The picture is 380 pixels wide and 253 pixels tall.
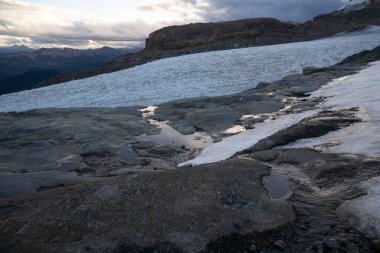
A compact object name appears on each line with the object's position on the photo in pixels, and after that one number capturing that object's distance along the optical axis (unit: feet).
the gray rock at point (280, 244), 19.24
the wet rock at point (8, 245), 19.37
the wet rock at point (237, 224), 20.83
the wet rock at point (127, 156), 41.16
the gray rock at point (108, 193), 23.49
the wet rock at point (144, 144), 46.65
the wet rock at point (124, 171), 34.99
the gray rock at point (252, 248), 19.11
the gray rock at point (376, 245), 18.26
